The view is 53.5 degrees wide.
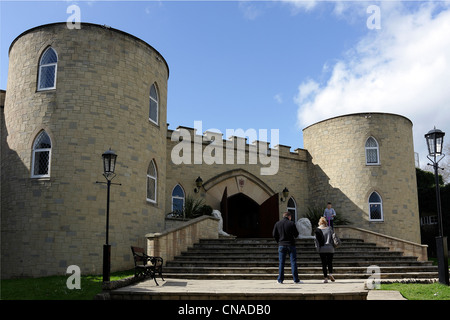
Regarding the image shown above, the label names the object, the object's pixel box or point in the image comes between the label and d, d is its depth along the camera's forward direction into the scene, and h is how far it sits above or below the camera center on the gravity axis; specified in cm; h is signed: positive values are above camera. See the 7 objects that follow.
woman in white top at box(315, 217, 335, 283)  1044 -17
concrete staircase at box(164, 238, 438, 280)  1181 -72
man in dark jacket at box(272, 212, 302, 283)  1006 -11
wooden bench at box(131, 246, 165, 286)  1019 -65
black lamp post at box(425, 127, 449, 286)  1006 +62
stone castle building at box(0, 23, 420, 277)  1322 +292
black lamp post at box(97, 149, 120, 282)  1050 +178
